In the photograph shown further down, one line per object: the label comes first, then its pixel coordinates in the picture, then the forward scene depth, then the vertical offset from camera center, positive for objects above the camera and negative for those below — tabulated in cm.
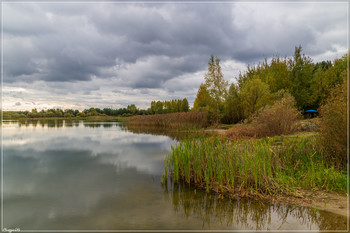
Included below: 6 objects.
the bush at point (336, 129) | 634 -38
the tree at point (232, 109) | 3022 +140
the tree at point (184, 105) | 6743 +432
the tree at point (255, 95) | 2592 +309
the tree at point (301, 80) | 3091 +629
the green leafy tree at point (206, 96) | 2892 +324
